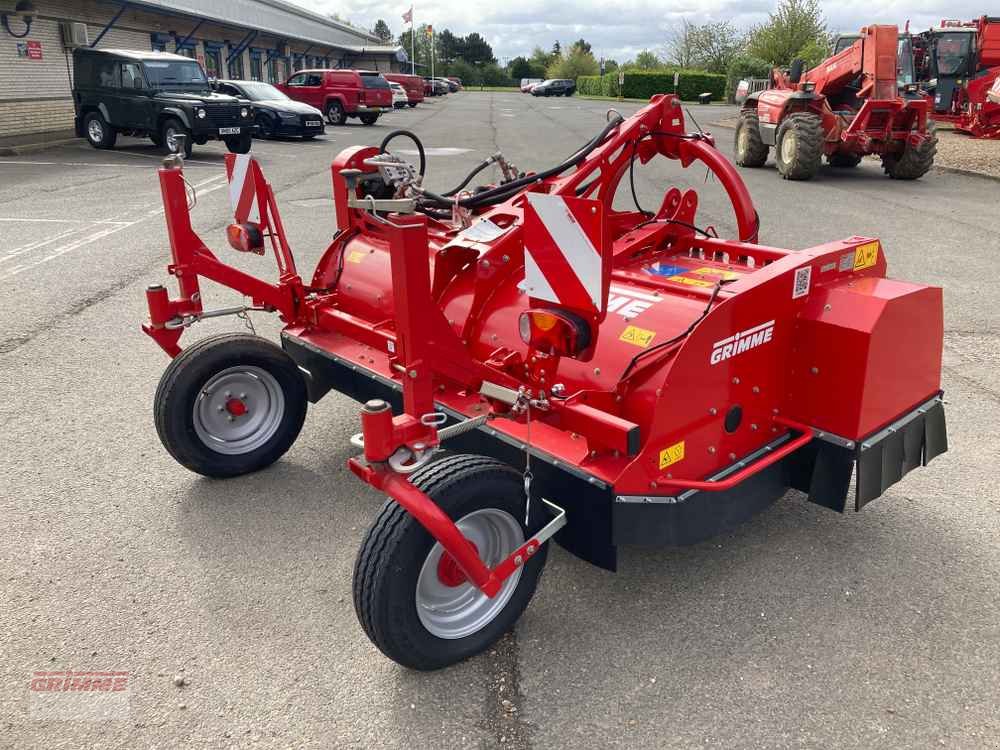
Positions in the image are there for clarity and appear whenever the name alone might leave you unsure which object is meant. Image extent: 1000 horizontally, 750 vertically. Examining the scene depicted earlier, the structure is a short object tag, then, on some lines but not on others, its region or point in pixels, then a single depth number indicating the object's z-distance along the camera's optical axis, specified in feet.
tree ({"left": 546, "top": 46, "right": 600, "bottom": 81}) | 274.16
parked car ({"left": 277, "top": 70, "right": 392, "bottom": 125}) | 79.36
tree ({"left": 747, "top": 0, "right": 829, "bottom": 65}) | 129.80
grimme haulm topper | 7.78
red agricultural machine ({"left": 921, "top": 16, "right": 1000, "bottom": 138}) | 57.26
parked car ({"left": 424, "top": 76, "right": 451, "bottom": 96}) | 175.52
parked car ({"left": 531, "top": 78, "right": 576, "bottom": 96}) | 202.08
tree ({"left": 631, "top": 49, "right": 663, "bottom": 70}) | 218.18
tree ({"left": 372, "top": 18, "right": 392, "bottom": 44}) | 372.93
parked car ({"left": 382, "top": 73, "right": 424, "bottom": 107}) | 123.95
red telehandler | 39.50
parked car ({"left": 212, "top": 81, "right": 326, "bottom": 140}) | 60.03
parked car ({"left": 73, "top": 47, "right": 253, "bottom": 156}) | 48.49
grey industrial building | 57.21
